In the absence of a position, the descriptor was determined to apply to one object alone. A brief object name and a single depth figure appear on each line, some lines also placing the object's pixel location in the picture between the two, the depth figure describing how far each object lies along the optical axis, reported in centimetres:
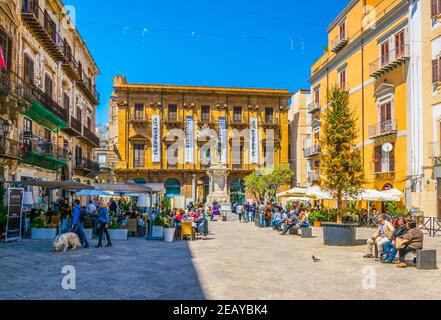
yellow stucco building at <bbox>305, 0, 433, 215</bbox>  2455
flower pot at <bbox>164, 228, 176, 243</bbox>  1600
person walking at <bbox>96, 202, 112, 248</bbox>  1422
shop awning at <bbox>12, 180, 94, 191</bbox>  1648
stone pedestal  3812
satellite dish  2678
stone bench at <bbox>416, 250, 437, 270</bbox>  1026
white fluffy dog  1282
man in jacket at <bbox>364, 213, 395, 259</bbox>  1166
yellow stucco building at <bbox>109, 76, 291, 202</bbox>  5109
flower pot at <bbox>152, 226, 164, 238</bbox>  1702
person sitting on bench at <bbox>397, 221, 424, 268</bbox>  1079
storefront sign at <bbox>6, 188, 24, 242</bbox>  1472
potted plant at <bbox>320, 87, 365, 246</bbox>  1530
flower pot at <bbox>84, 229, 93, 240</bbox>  1666
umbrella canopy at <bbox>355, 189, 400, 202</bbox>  2286
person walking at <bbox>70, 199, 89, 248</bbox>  1387
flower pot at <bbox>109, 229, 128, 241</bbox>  1664
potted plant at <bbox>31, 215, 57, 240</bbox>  1619
